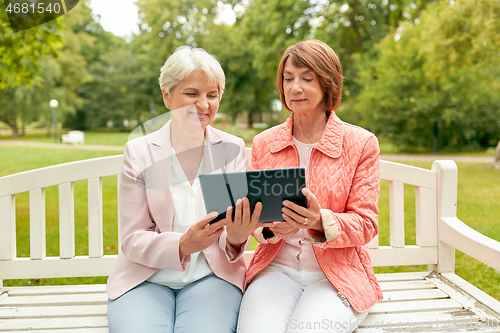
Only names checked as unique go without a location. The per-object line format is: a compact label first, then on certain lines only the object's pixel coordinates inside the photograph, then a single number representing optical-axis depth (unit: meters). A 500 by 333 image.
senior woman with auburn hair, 1.84
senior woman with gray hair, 1.81
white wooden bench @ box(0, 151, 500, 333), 2.05
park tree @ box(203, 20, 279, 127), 24.16
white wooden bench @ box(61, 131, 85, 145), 21.16
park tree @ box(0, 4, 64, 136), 4.95
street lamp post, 25.39
